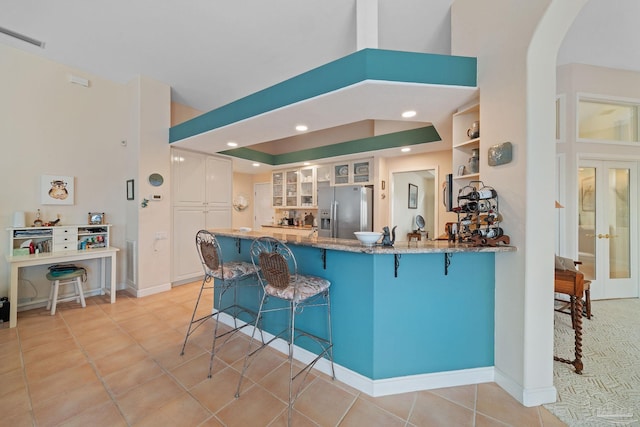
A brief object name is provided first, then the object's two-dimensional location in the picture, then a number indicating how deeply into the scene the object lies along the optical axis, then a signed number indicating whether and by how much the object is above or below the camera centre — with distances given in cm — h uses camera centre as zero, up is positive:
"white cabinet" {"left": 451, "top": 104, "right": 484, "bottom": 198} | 222 +62
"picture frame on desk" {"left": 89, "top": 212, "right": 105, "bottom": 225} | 350 -7
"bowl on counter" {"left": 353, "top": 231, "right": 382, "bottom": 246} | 171 -17
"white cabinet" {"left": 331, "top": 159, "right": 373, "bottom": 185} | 481 +83
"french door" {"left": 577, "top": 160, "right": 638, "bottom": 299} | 352 -20
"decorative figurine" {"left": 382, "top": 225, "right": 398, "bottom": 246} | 171 -17
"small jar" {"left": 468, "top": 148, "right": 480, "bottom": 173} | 214 +44
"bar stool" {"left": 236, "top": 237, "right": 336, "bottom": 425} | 165 -54
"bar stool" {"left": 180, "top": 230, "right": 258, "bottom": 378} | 209 -50
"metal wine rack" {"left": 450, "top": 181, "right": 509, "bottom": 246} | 178 -5
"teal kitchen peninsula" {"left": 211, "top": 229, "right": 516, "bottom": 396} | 171 -73
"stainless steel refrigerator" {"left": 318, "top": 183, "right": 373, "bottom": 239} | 468 +6
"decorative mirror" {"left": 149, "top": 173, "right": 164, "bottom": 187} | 367 +51
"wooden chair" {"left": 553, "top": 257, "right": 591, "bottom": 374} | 192 -65
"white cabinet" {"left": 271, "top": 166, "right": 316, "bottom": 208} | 560 +62
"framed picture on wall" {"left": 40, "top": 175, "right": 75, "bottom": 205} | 318 +32
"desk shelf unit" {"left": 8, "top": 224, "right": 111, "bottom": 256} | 293 -32
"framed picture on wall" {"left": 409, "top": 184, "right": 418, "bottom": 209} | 553 +39
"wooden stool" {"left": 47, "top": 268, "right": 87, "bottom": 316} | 295 -91
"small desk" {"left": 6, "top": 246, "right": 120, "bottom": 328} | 264 -56
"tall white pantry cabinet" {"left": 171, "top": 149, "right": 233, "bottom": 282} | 406 +22
